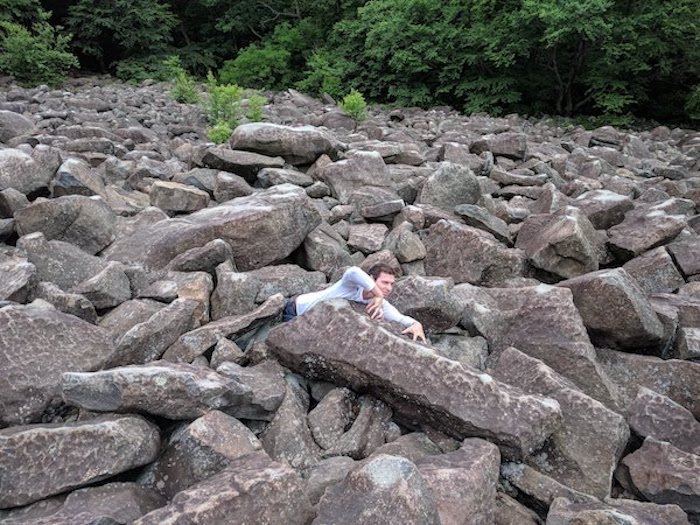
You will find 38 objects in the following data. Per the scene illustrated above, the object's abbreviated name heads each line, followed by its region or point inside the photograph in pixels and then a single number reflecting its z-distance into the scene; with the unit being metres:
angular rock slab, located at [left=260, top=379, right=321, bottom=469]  3.21
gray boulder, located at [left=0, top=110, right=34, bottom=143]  7.98
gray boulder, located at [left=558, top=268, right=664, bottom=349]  4.20
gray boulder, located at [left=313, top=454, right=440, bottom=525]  2.39
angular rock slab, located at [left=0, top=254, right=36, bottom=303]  3.98
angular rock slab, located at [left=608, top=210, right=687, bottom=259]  5.69
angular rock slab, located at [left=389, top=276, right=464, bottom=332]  4.22
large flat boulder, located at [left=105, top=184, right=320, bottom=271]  5.02
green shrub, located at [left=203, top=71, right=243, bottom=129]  10.35
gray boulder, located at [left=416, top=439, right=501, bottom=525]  2.70
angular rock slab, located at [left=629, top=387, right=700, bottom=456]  3.54
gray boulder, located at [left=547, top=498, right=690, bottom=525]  2.68
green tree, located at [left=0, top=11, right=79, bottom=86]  17.50
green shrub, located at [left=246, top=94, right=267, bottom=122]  10.47
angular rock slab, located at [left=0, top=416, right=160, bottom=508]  2.64
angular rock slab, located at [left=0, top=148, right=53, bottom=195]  5.68
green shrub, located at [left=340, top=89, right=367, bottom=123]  12.09
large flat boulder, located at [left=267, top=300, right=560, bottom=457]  3.18
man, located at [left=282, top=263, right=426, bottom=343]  3.94
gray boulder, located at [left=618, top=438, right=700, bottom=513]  3.14
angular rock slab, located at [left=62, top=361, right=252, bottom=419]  2.91
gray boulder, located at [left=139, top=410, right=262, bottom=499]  2.84
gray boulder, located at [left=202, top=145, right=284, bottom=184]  7.06
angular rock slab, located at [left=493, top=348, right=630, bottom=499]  3.26
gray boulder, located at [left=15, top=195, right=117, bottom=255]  5.13
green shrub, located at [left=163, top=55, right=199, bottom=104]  14.54
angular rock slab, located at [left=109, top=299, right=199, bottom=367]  3.56
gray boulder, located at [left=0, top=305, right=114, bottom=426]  3.21
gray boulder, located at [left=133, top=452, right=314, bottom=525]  2.41
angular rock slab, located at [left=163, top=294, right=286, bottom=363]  3.71
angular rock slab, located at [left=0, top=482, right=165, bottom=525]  2.50
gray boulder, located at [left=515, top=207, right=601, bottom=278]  5.23
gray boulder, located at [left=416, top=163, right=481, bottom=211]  6.64
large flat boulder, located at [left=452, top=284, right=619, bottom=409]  3.88
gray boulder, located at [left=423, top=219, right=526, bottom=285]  5.31
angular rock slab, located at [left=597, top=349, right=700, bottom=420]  3.92
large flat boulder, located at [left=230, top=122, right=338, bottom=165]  7.40
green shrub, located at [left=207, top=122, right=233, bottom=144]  8.75
